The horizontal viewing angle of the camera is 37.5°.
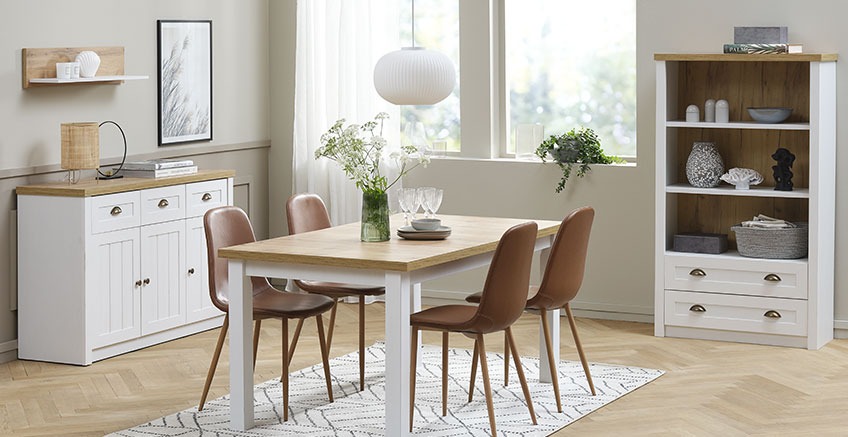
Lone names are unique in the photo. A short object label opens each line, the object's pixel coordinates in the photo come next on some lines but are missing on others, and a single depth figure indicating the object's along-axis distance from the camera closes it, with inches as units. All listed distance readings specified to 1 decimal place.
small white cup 245.0
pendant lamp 213.0
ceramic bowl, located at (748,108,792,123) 251.1
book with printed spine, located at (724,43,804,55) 247.4
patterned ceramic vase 258.7
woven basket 250.2
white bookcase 246.8
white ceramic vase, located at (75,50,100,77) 249.6
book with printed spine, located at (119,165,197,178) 255.9
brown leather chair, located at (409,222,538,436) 181.9
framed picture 279.0
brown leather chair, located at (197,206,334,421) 199.8
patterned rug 193.0
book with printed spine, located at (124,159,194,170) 256.1
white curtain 302.7
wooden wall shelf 239.5
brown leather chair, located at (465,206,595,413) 201.2
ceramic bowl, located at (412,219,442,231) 203.5
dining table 177.2
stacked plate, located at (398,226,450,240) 201.5
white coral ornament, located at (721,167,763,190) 255.1
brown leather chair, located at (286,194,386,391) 223.9
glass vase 199.9
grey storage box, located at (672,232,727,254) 259.0
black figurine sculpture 251.6
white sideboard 234.2
